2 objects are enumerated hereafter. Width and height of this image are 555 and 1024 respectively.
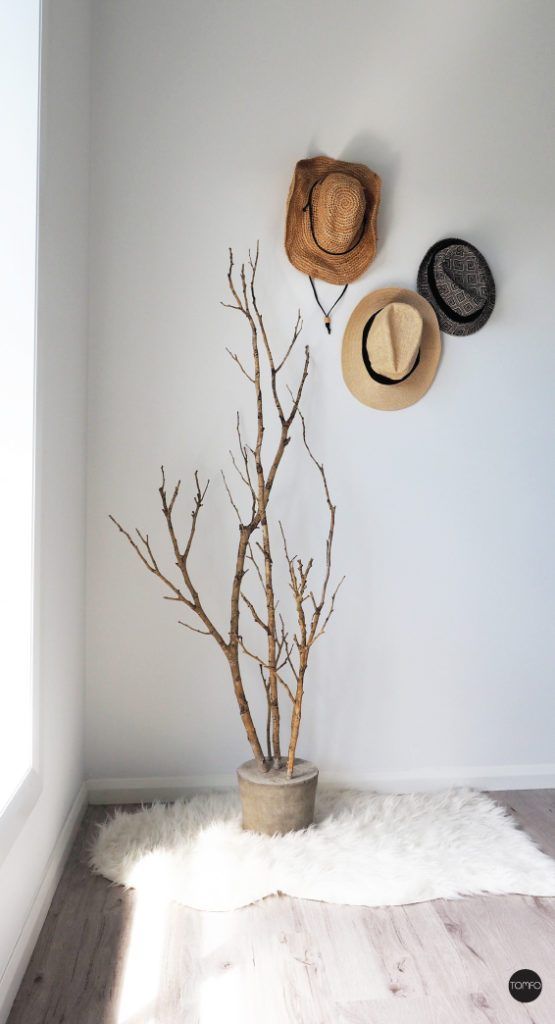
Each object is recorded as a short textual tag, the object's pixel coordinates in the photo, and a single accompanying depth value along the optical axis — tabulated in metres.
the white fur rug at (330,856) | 2.06
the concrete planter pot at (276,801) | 2.30
